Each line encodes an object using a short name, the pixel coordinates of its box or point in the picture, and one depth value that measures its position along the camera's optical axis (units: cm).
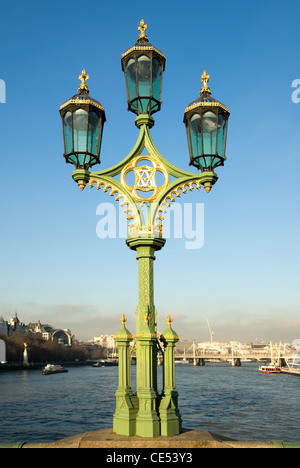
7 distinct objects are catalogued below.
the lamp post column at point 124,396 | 781
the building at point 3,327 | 16565
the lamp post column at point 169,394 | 777
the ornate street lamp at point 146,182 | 797
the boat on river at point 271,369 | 12625
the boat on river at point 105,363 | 17458
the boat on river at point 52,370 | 10727
